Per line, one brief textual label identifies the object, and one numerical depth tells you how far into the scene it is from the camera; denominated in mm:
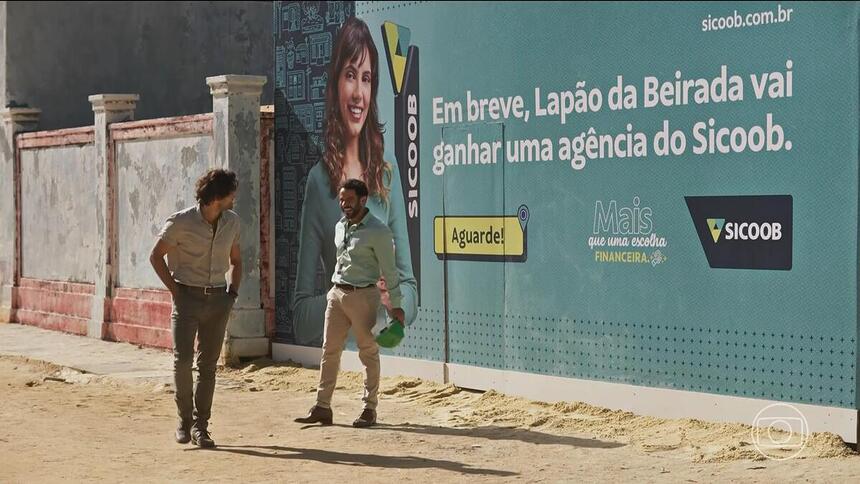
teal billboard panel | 18578
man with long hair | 18984
